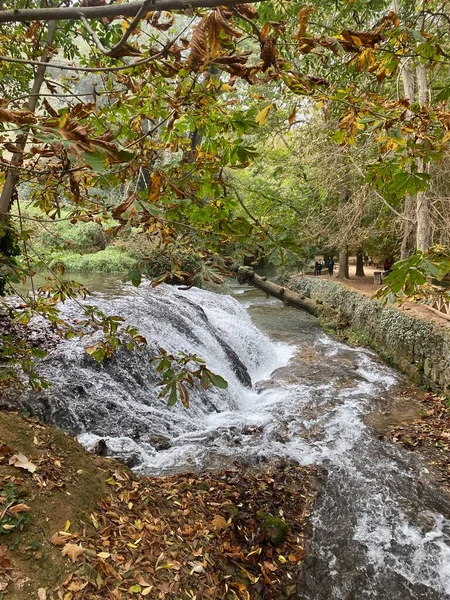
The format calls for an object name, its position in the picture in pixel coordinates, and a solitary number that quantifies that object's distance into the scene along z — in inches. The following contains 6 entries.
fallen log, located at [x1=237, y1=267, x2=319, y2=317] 656.7
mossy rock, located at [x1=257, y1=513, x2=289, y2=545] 161.2
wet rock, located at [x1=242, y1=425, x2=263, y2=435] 252.5
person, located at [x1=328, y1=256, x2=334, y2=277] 862.0
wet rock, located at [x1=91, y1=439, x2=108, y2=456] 195.5
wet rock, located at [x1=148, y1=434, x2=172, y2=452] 220.2
